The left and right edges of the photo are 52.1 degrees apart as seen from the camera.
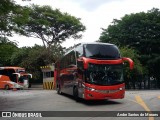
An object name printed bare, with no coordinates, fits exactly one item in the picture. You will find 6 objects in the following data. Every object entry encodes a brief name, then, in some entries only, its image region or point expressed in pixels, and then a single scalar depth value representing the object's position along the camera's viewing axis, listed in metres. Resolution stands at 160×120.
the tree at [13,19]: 10.37
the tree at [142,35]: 24.21
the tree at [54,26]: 26.37
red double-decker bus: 8.40
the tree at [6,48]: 10.58
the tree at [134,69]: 22.91
